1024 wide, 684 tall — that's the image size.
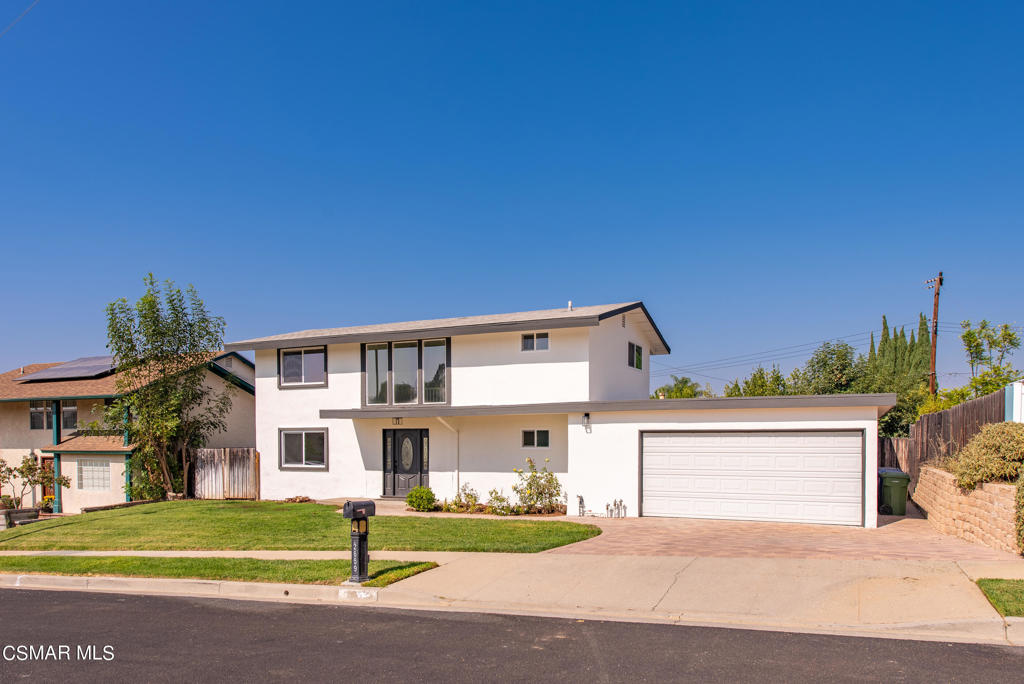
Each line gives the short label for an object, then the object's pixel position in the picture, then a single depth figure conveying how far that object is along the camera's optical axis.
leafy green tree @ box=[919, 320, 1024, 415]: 26.91
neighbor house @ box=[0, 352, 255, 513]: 26.61
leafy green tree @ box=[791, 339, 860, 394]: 35.62
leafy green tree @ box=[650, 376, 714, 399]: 56.84
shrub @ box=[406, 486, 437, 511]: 20.31
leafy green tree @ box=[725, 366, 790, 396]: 39.82
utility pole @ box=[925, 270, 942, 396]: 34.25
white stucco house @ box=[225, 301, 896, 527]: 16.81
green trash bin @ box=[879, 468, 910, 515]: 18.03
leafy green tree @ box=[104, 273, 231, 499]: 25.16
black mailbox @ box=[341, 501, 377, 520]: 10.53
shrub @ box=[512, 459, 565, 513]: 19.92
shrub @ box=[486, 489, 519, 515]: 19.95
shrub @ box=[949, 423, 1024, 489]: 12.49
